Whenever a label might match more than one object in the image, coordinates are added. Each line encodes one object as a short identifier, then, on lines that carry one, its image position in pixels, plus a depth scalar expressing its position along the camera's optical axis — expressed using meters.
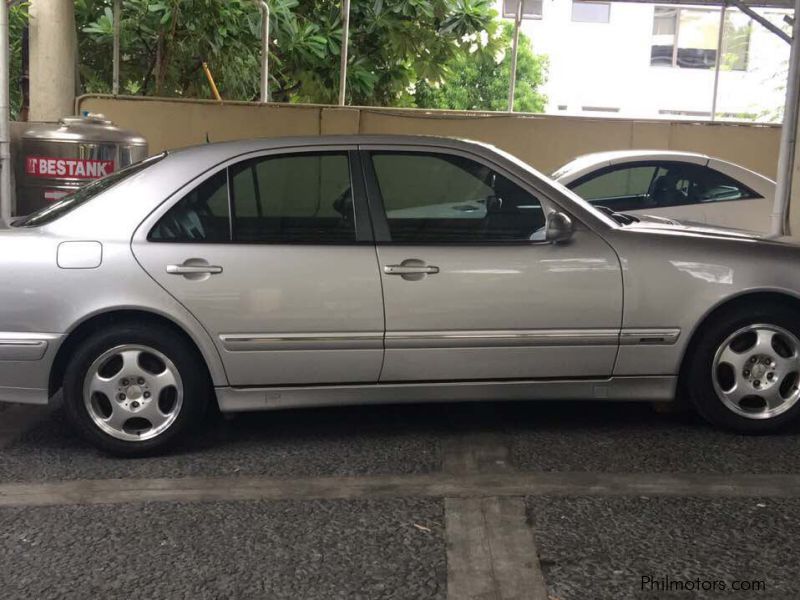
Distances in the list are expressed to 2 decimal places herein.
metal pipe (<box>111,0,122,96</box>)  11.71
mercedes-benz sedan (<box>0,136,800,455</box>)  4.45
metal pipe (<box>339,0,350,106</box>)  12.30
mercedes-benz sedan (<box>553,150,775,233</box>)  8.43
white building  35.03
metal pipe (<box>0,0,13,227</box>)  6.54
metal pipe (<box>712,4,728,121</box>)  12.59
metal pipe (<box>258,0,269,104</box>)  11.68
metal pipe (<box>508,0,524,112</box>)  12.38
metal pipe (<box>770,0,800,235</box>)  7.32
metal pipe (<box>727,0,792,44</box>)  9.07
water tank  7.23
